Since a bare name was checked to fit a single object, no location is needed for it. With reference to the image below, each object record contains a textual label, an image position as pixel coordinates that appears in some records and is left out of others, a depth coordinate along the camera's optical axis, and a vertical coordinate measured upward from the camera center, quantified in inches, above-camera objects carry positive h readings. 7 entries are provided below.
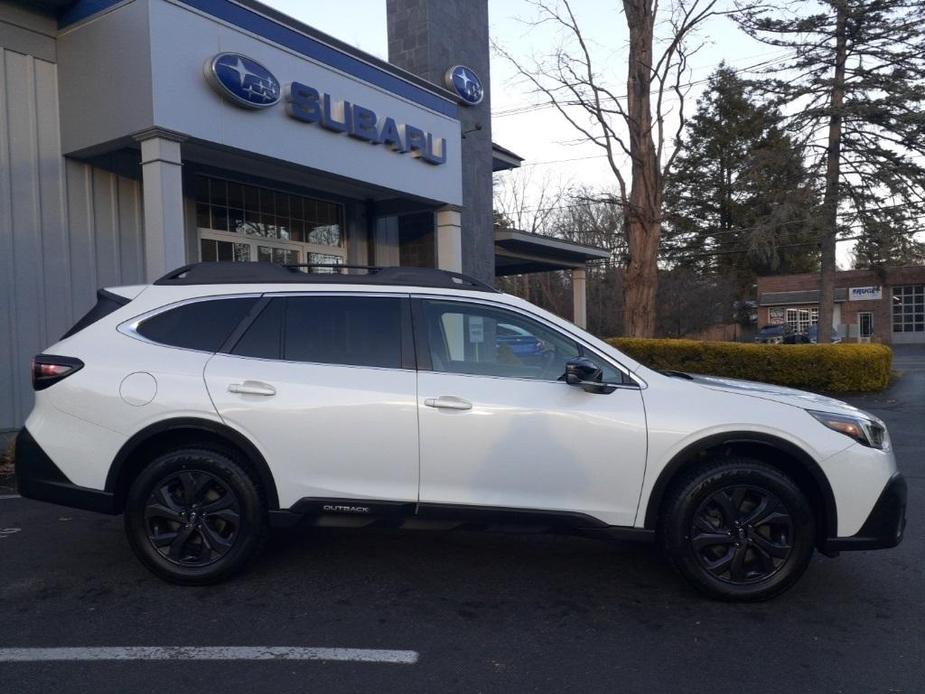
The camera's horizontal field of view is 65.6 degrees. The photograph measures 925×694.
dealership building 324.5 +99.6
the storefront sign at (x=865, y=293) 1683.1 +60.6
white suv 149.8 -22.4
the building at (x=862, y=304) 1676.9 +36.1
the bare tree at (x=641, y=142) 555.8 +147.9
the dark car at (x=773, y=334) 1460.4 -25.3
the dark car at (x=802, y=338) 1247.0 -31.2
